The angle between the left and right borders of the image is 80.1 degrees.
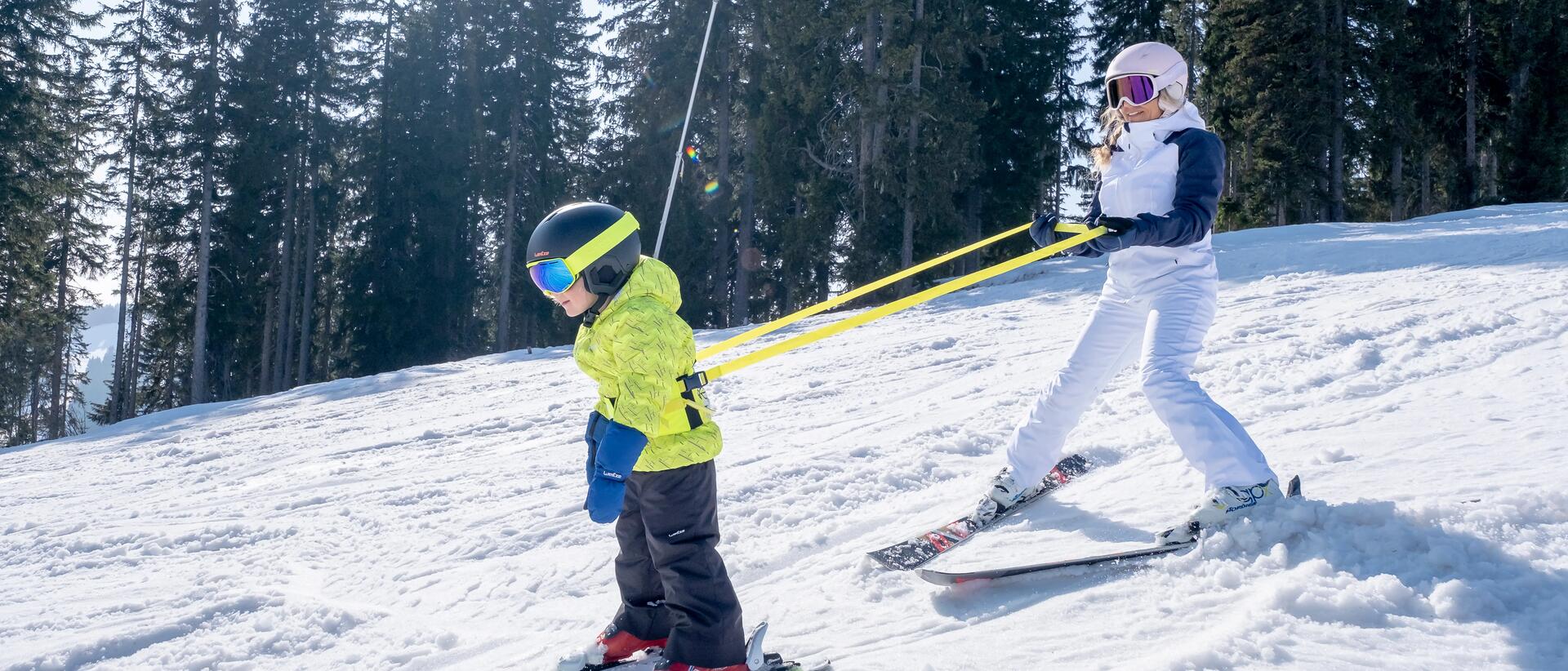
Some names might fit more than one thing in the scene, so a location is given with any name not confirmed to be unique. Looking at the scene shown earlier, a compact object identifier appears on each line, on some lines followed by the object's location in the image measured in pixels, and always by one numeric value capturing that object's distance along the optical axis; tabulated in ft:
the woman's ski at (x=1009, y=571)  9.96
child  8.60
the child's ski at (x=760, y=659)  8.82
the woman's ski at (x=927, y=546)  11.28
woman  9.84
